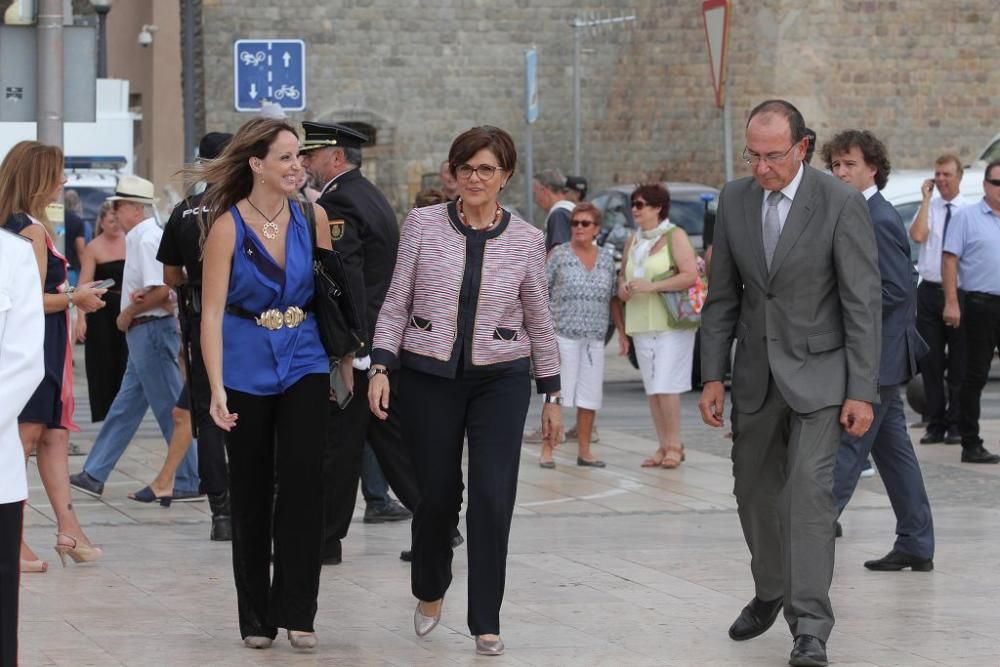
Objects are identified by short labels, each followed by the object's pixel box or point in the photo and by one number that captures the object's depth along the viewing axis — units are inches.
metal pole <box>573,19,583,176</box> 1621.6
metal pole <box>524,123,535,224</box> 1087.2
